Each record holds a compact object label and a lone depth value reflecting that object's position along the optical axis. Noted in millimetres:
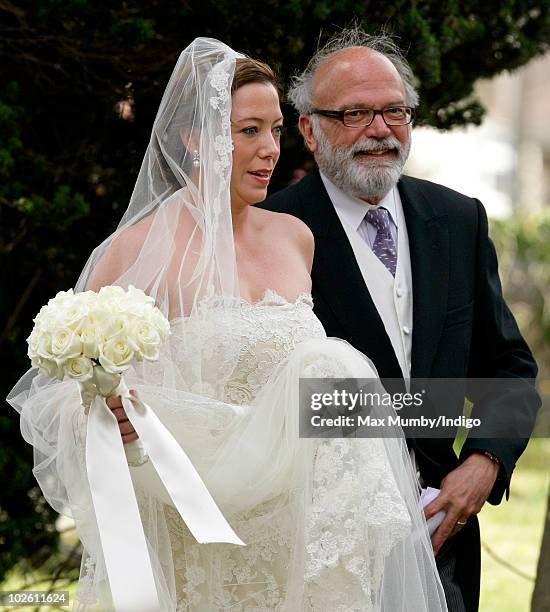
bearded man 7594
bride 6258
